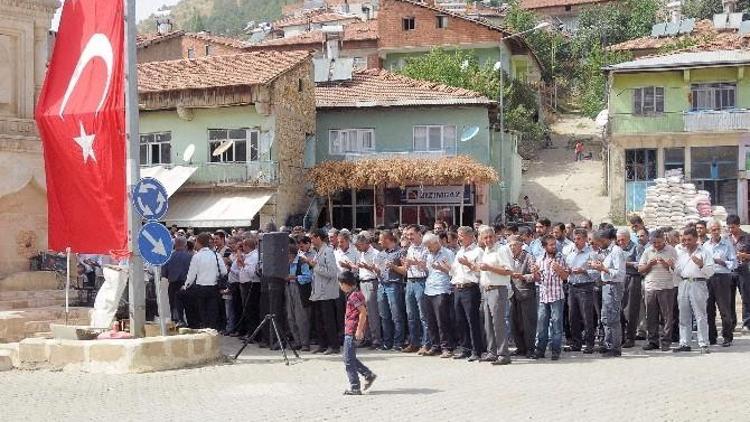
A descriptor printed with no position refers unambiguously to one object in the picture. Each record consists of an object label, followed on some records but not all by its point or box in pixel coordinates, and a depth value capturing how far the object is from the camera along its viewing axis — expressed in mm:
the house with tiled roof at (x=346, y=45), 54562
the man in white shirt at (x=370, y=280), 15000
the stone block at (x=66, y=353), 12492
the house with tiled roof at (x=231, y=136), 33125
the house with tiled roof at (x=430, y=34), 52812
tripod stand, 13278
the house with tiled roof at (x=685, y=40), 51547
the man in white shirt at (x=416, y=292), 14212
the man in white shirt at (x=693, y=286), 13531
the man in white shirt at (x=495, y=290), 12734
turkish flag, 13156
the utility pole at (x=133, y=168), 13031
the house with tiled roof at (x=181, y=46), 54938
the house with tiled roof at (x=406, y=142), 35562
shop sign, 35625
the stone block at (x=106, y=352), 12242
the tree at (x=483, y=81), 46906
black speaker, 13953
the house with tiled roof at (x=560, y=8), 83000
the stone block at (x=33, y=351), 12750
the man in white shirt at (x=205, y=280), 16125
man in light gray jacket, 14555
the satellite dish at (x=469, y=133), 35531
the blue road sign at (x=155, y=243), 12086
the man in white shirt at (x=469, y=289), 13242
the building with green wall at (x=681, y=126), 38281
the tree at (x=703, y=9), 67500
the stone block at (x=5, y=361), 12898
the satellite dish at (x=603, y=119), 40919
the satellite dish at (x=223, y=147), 34188
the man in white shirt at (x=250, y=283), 16266
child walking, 10430
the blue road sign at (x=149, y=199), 12172
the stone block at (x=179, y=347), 12477
